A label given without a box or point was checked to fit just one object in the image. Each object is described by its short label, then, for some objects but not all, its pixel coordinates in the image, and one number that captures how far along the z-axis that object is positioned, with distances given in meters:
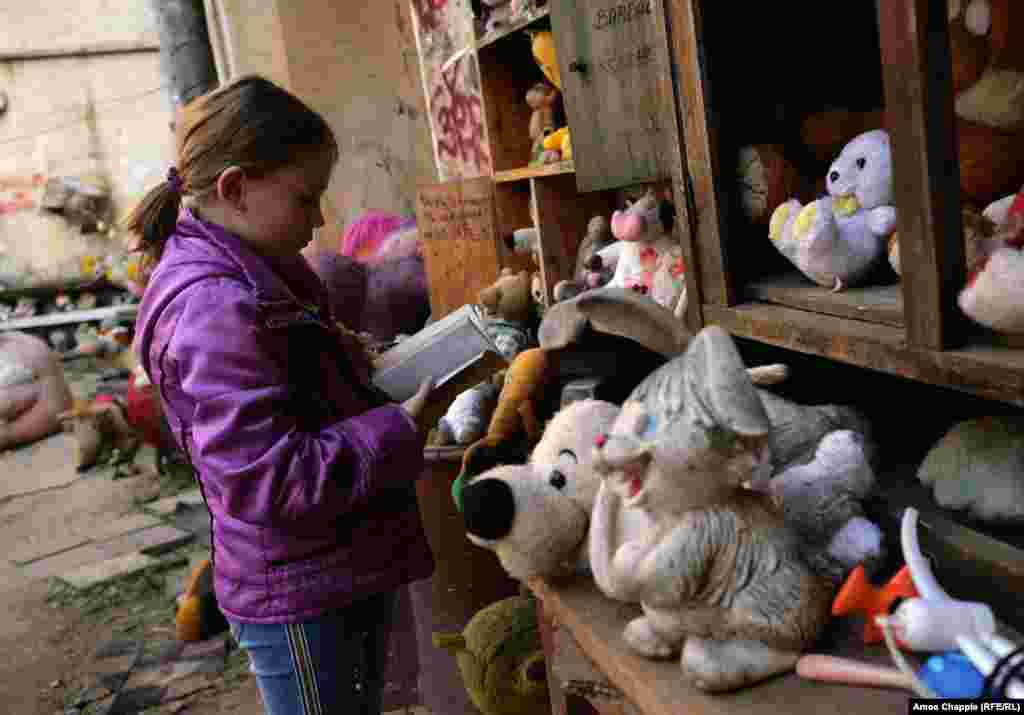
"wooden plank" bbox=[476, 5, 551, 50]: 2.34
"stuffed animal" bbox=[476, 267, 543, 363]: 2.56
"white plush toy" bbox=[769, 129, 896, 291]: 1.30
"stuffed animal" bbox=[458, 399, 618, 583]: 1.24
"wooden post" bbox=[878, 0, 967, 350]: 0.95
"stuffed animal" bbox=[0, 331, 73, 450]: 6.81
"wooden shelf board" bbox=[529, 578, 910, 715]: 0.94
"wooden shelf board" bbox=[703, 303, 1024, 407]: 0.94
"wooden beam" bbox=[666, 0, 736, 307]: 1.37
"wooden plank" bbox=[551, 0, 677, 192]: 1.74
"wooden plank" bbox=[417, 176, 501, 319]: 2.84
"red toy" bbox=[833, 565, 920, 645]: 0.96
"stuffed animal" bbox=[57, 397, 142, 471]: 5.74
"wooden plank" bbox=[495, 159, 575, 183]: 2.33
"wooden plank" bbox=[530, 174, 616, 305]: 2.57
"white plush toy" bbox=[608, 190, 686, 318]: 1.84
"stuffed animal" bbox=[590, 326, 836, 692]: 0.94
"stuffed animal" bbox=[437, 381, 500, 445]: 2.17
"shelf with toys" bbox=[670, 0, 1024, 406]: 0.97
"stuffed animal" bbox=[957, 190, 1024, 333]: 0.92
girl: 1.25
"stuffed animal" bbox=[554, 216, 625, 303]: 2.19
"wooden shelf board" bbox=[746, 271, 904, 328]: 1.17
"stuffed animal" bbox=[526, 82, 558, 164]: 2.68
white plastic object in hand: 0.87
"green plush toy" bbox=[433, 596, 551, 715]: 1.98
